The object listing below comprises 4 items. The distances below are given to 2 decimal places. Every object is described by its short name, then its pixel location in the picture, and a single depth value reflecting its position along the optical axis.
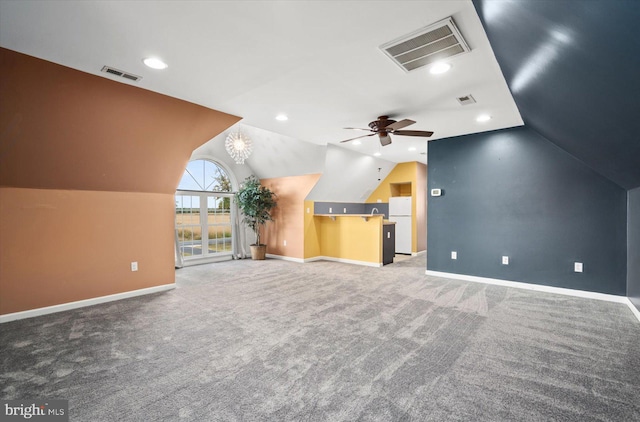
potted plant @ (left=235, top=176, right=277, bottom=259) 6.99
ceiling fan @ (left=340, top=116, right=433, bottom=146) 3.82
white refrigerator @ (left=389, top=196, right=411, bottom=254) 7.84
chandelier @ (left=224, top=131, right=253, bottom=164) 4.42
